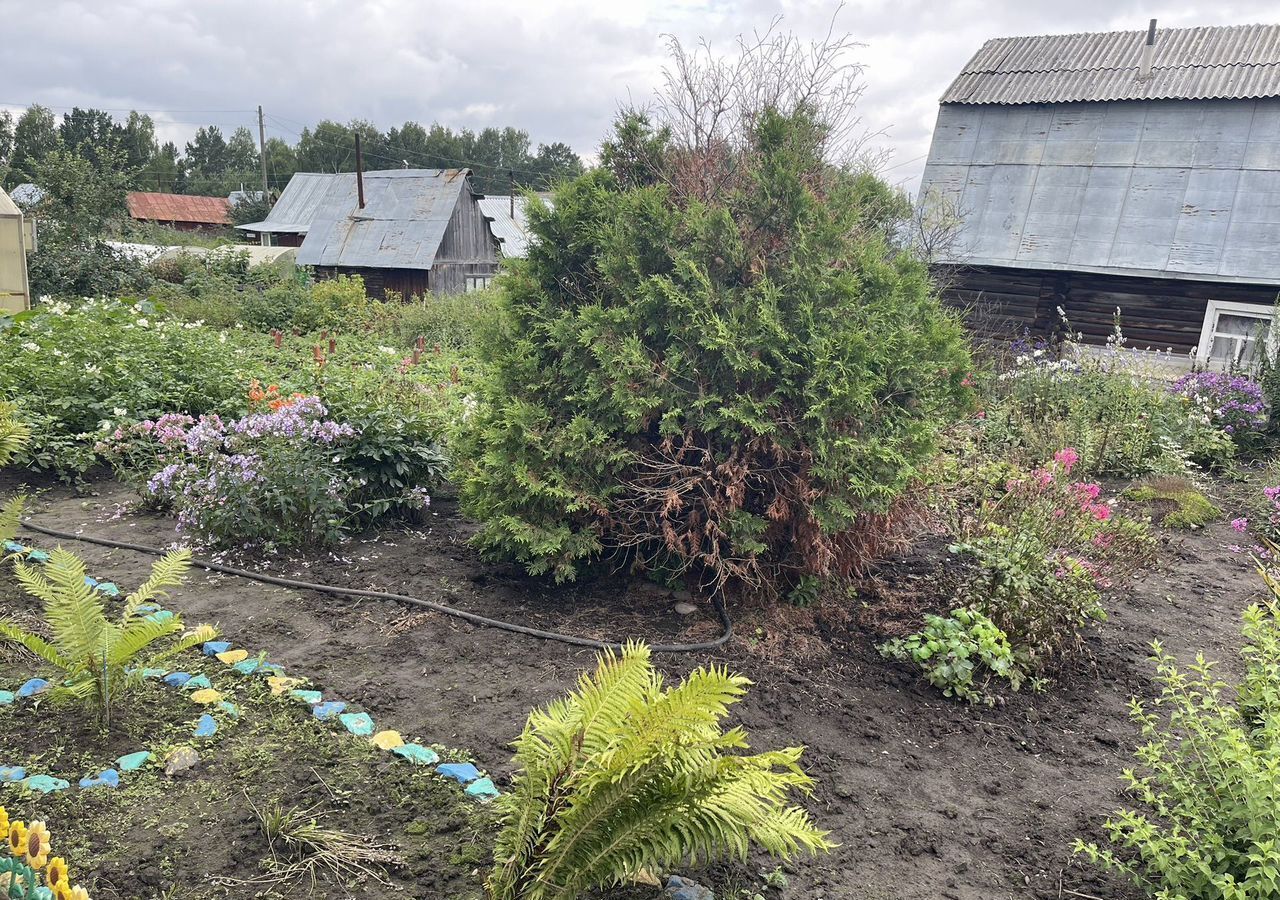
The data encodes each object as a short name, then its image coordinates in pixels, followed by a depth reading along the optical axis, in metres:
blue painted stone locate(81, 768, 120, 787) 2.59
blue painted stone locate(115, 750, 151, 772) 2.69
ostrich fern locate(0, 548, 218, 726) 2.84
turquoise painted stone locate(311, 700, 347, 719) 3.07
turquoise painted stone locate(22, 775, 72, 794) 2.55
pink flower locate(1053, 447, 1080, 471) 4.79
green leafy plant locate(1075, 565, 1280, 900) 2.09
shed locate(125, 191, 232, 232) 54.94
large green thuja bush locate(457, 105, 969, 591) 3.90
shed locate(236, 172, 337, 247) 35.22
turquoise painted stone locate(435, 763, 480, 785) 2.74
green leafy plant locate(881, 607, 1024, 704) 3.55
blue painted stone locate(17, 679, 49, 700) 3.08
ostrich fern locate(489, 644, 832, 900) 2.01
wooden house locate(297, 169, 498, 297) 26.61
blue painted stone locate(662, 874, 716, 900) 2.28
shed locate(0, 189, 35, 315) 13.38
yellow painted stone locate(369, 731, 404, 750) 2.90
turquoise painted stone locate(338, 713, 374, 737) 2.98
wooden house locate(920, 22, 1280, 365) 11.16
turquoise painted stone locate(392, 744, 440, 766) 2.82
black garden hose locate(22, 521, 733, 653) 3.77
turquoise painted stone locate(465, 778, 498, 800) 2.65
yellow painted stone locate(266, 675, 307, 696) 3.20
